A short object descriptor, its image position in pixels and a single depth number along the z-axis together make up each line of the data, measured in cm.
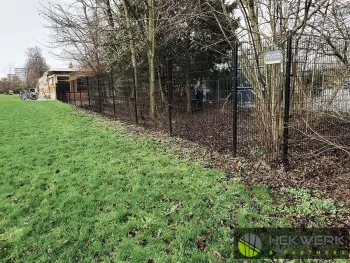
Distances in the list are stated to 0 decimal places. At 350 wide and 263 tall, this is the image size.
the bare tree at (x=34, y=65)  6088
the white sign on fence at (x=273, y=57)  369
